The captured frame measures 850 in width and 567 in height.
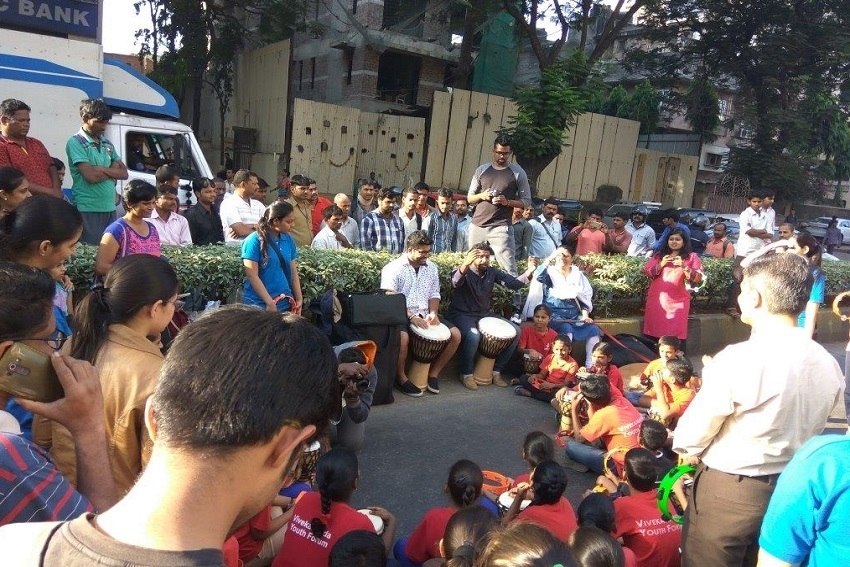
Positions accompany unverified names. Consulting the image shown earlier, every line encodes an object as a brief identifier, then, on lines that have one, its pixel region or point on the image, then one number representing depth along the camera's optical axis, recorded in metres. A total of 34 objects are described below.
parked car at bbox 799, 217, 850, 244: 23.78
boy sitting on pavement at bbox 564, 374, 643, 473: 4.79
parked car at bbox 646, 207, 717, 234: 14.77
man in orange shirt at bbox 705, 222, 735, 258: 10.92
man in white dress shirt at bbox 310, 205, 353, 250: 6.94
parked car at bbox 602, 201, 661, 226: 16.66
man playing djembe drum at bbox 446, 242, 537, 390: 6.42
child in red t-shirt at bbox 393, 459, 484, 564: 2.95
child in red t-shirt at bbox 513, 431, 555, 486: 3.84
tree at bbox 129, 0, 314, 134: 17.94
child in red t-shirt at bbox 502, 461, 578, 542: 3.13
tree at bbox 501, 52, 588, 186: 10.65
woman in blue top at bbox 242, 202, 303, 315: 5.15
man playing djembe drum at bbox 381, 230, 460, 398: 6.02
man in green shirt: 5.70
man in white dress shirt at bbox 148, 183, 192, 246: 5.75
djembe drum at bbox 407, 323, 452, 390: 5.91
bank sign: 8.42
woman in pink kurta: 7.42
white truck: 8.23
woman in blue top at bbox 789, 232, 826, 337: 6.61
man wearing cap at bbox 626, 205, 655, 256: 9.85
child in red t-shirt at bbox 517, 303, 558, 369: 6.64
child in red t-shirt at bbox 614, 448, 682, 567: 3.17
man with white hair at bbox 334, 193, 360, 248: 7.63
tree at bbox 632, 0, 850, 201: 18.28
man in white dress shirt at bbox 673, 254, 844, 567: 2.48
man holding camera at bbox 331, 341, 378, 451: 4.35
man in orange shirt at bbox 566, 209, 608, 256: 9.23
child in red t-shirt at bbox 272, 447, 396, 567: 2.72
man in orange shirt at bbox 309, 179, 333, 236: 8.02
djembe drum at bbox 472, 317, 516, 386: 6.30
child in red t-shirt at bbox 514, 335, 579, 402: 6.16
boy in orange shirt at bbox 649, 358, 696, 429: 5.37
